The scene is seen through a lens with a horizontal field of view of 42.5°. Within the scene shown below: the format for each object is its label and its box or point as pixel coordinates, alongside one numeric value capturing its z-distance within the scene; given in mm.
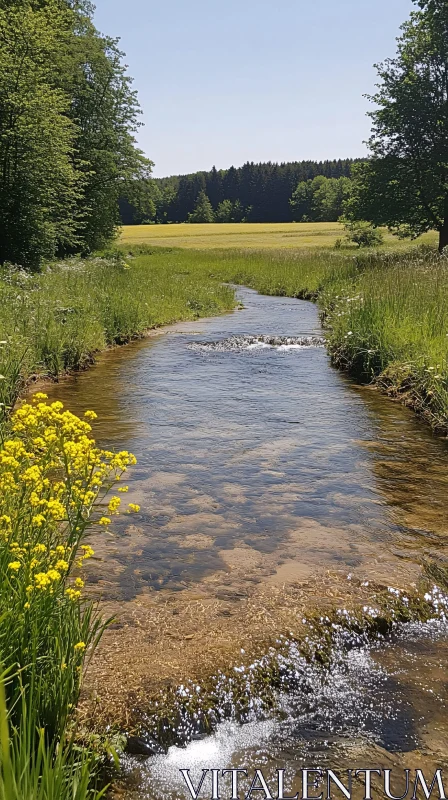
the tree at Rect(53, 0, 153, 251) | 29609
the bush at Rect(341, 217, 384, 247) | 44312
